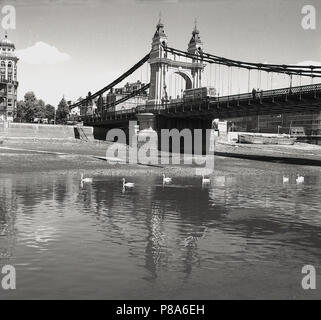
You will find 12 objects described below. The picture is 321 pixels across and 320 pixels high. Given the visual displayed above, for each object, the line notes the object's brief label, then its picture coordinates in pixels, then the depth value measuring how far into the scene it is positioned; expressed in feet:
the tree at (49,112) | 482.28
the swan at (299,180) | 127.11
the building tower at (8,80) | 458.50
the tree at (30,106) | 438.40
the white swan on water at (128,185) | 100.78
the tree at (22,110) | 437.58
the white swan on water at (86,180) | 104.90
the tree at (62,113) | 471.21
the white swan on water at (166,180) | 114.32
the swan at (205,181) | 116.47
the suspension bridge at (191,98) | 198.70
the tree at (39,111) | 446.60
